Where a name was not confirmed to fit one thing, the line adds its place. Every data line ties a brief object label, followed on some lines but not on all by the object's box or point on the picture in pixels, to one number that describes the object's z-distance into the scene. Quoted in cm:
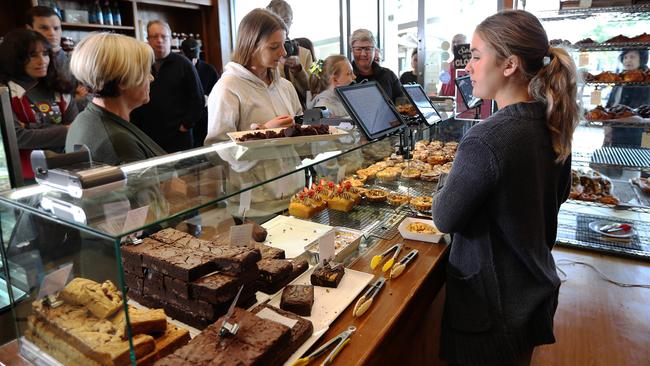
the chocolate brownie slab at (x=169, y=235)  136
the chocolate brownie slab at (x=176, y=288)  123
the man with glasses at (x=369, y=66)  374
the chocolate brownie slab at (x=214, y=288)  121
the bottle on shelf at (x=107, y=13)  568
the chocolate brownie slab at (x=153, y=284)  128
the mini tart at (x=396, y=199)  230
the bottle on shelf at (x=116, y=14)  578
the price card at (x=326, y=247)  162
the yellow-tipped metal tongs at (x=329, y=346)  115
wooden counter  126
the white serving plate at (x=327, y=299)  126
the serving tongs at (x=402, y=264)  163
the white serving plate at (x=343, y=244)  174
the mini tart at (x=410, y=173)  258
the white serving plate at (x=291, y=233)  178
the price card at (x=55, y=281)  114
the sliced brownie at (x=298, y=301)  134
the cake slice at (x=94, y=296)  105
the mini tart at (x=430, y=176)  262
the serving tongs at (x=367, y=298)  137
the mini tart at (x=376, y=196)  229
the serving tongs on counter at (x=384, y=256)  168
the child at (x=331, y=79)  337
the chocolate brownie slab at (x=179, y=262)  122
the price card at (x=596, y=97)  410
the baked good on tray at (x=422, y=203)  225
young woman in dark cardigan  146
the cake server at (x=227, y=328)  111
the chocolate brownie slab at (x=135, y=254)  130
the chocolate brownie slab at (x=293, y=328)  115
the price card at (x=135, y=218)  94
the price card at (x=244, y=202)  152
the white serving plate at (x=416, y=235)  192
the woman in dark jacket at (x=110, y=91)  169
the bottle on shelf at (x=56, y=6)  511
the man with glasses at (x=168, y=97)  390
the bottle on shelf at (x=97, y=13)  558
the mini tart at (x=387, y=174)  251
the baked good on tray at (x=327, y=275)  152
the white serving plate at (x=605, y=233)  384
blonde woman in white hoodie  239
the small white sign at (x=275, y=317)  124
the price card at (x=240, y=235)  148
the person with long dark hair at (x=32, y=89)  277
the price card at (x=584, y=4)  366
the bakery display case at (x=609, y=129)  370
